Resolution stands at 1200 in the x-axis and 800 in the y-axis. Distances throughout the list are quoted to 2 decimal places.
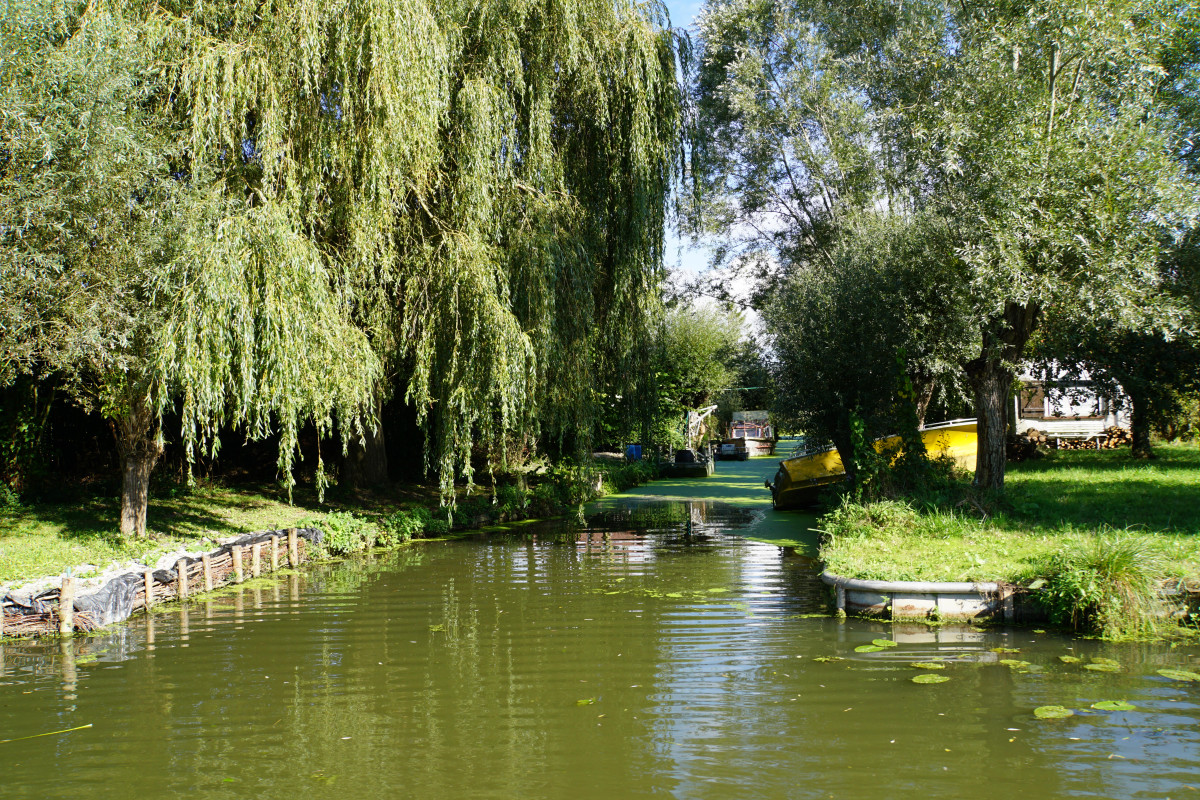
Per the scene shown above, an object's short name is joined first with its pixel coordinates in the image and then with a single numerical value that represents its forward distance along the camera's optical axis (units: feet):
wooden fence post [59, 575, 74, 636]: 28.35
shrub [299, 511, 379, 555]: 45.21
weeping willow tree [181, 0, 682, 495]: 37.06
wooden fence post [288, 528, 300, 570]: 41.57
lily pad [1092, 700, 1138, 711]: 18.70
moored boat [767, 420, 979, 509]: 59.00
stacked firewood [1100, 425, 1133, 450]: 76.84
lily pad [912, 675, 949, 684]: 20.85
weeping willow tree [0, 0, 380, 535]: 31.12
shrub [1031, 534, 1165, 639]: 24.16
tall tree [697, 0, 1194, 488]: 35.29
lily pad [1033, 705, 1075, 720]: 18.34
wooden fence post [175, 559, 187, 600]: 33.91
